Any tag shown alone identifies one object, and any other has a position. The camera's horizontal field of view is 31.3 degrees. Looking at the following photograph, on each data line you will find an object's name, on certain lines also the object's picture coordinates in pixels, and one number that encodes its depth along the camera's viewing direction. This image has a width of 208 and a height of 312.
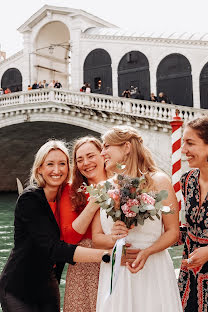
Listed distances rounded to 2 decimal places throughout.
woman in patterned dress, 1.77
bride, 1.57
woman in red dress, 1.73
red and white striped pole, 4.20
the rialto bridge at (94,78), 11.19
